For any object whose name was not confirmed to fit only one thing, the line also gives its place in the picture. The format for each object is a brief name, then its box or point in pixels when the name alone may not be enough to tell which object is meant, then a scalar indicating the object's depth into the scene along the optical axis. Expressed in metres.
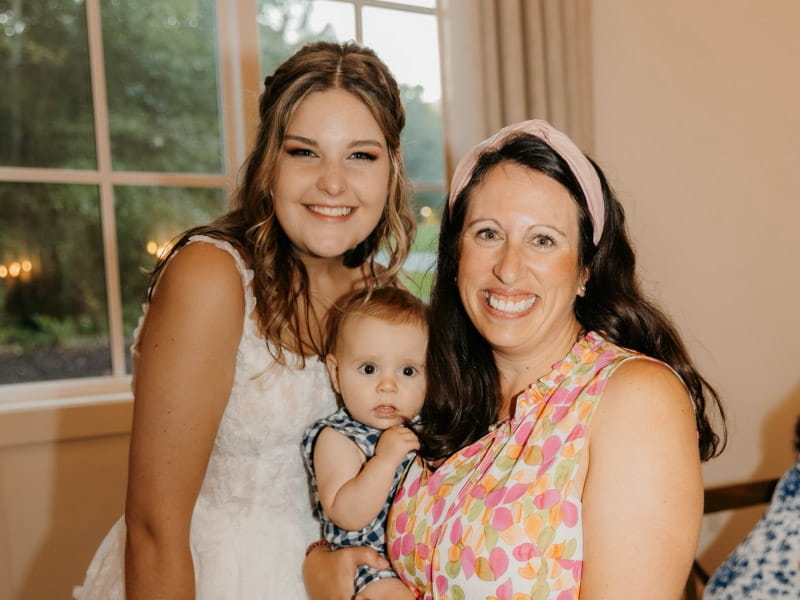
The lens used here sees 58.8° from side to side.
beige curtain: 2.90
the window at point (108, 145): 2.78
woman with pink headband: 1.08
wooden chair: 2.45
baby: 1.44
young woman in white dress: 1.41
